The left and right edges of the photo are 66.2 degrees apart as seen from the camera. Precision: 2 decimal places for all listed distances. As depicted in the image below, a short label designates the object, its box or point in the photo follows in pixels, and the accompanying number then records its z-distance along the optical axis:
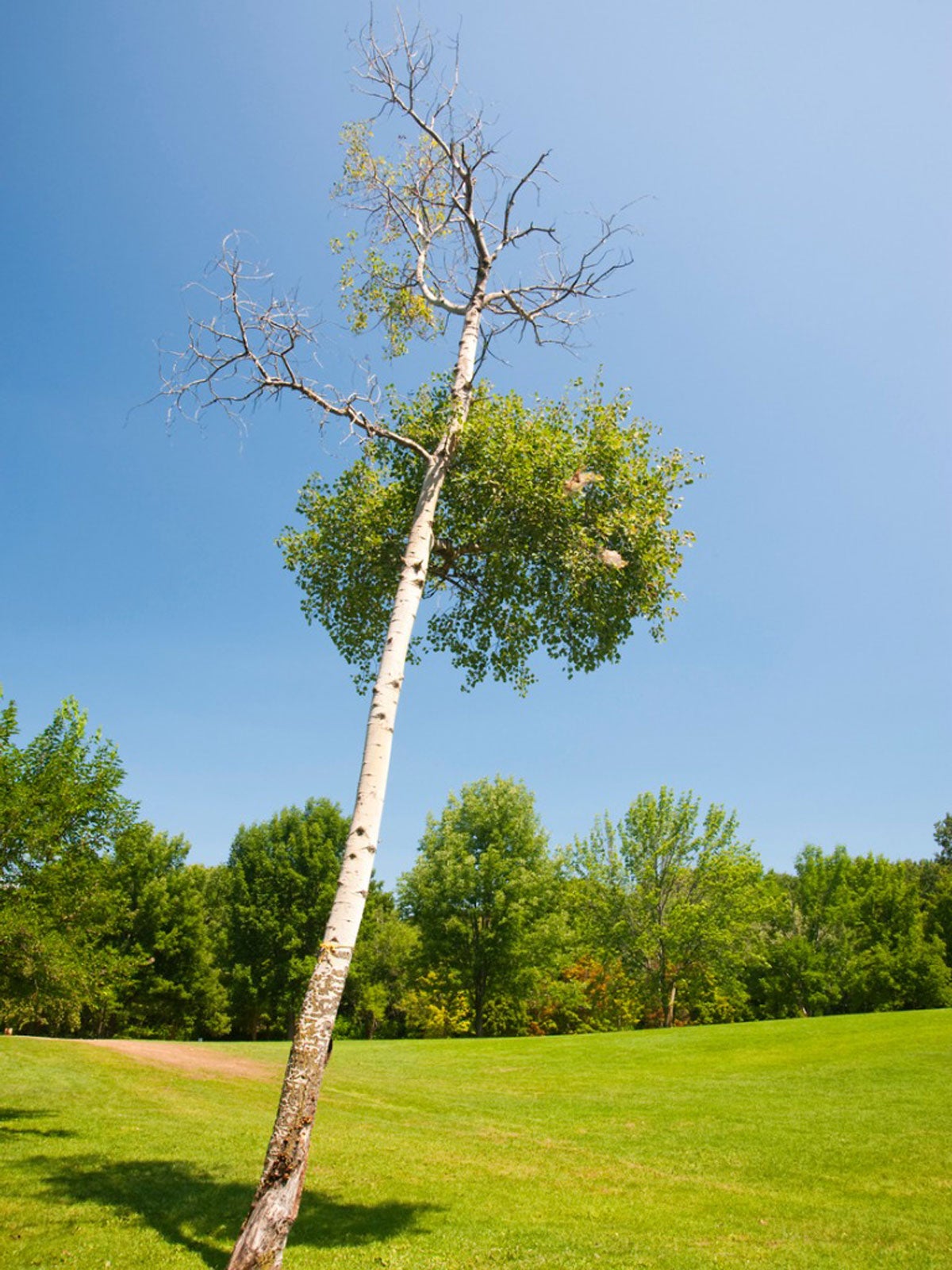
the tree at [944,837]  85.50
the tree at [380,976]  51.34
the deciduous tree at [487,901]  46.19
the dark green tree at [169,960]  47.09
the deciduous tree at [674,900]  46.06
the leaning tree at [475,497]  10.85
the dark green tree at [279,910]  47.72
